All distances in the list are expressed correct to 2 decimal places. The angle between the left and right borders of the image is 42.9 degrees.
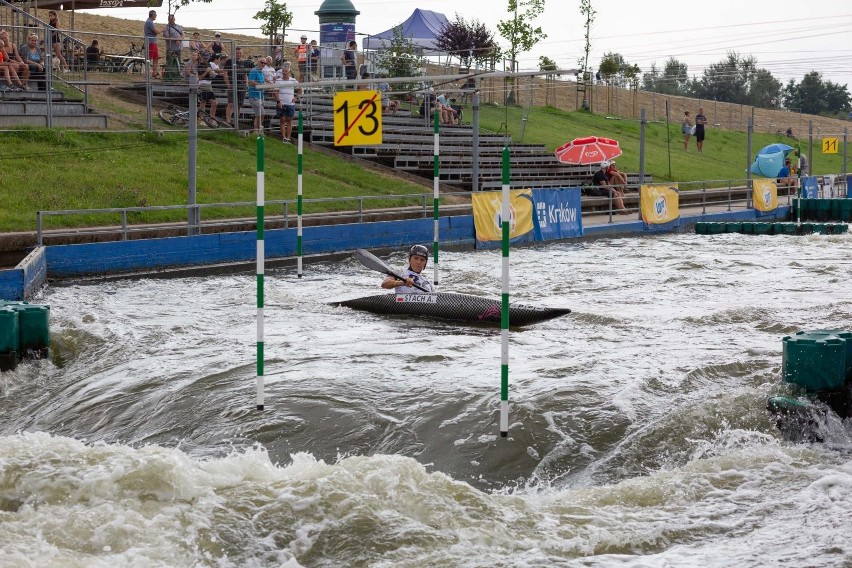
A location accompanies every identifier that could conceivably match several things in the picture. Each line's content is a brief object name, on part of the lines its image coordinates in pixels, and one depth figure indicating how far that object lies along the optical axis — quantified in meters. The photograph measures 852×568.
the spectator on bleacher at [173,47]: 28.23
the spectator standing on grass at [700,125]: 43.25
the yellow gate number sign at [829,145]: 40.49
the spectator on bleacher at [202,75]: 27.91
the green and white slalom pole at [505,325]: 8.27
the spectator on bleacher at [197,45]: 27.83
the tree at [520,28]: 49.16
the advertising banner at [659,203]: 27.39
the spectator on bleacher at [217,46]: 28.27
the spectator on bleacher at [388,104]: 32.84
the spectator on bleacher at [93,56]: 27.45
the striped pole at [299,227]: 16.44
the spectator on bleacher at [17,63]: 23.14
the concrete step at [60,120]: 22.84
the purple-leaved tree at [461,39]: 45.88
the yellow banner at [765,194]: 31.86
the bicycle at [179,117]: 26.89
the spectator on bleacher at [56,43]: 24.98
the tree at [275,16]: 41.00
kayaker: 14.35
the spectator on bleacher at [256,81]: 26.61
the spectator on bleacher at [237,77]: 28.03
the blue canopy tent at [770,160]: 37.84
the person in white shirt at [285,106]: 27.33
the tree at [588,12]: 57.66
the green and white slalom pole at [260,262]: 9.03
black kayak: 13.37
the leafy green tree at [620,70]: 56.27
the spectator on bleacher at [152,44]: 27.20
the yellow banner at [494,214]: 22.83
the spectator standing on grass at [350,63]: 30.95
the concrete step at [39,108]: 22.98
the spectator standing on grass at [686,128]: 45.62
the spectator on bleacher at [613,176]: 29.72
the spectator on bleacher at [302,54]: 31.44
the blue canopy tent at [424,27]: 46.84
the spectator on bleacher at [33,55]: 23.64
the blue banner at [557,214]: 24.22
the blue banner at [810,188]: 34.91
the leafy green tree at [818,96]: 100.38
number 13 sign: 16.83
